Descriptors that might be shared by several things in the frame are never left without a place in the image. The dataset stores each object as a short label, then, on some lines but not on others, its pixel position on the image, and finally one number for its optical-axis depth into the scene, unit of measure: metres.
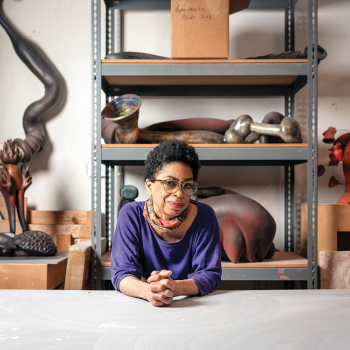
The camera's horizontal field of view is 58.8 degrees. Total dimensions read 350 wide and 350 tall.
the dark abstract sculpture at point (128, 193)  2.02
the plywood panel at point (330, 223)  1.81
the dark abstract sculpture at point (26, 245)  1.78
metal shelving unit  1.70
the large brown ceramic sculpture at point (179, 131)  1.71
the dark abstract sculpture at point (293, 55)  1.76
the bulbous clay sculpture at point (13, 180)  1.88
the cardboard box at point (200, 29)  1.70
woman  1.06
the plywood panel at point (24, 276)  1.67
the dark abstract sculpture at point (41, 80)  2.15
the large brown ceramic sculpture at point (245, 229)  1.74
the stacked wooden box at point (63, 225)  2.17
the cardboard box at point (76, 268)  1.64
